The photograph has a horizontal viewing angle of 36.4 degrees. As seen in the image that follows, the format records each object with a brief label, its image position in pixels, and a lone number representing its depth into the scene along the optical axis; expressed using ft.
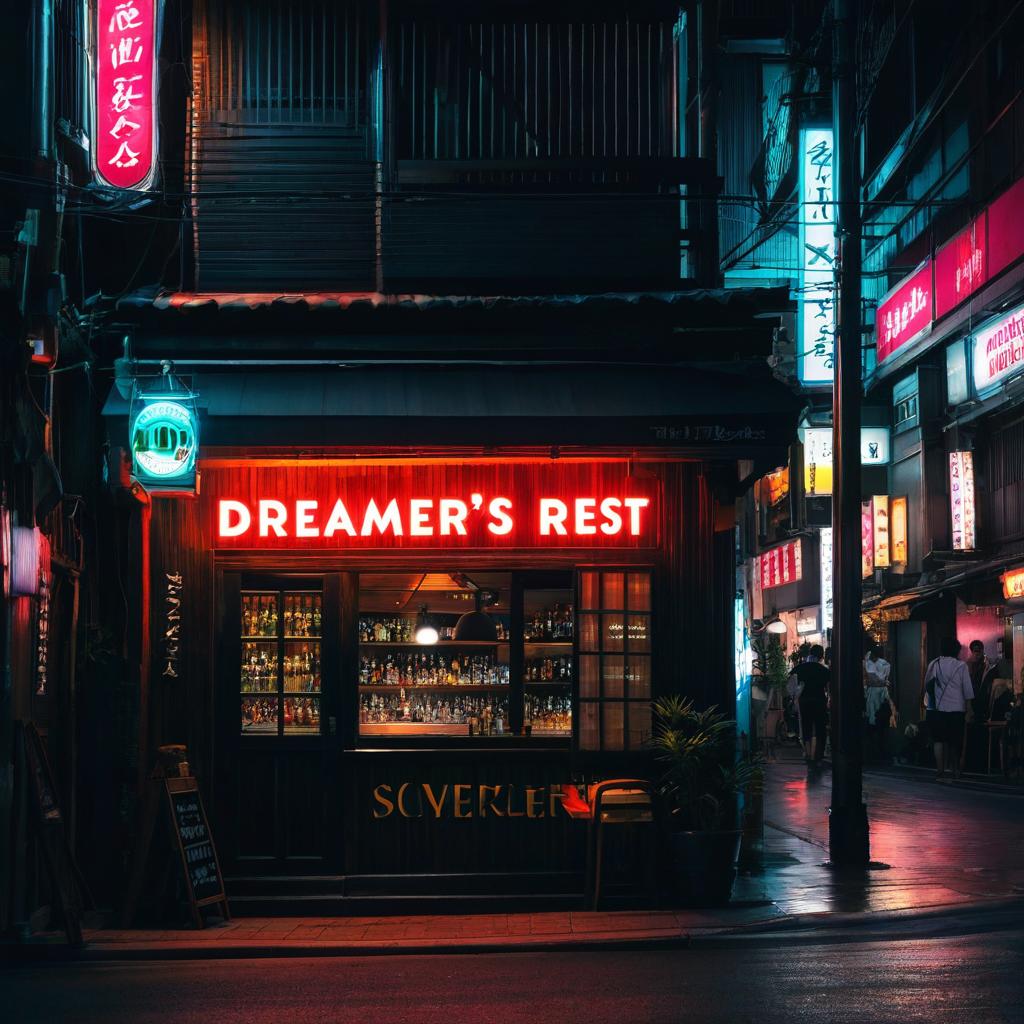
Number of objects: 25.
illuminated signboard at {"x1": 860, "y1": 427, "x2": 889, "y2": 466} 109.22
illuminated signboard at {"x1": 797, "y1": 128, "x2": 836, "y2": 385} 79.46
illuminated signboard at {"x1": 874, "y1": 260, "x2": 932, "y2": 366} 88.43
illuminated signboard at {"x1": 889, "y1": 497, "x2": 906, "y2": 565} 103.45
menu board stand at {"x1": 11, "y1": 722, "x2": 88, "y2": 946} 36.58
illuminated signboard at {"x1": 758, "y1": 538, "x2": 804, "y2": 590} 137.08
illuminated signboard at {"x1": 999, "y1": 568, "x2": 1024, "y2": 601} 77.36
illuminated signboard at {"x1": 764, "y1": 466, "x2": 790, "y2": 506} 133.64
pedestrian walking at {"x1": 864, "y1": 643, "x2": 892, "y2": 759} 93.71
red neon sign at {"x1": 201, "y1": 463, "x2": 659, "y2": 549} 43.55
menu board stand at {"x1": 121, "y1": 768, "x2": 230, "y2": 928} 39.52
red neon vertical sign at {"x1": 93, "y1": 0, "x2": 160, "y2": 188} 42.83
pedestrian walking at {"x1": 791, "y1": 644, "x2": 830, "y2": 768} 85.87
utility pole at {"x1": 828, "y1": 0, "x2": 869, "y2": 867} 48.67
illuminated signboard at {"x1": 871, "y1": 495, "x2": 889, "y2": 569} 105.09
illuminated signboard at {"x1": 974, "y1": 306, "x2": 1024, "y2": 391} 76.84
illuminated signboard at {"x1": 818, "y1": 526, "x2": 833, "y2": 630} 114.21
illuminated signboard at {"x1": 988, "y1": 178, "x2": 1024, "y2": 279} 72.95
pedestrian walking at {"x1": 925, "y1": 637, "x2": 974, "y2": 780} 77.61
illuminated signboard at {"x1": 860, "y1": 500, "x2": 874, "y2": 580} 106.11
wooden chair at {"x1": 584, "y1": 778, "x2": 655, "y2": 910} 41.45
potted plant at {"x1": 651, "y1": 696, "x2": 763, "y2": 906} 41.06
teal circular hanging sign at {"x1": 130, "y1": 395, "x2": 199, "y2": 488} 39.63
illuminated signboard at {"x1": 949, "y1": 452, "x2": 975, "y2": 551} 88.69
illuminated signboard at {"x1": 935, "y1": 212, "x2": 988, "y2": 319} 78.43
